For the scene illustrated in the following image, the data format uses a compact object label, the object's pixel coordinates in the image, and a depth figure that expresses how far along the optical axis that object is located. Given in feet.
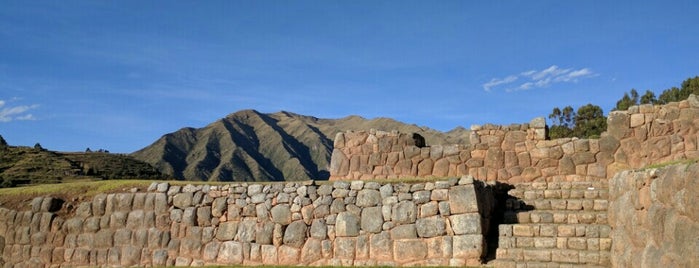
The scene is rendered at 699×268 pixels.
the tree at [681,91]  85.35
